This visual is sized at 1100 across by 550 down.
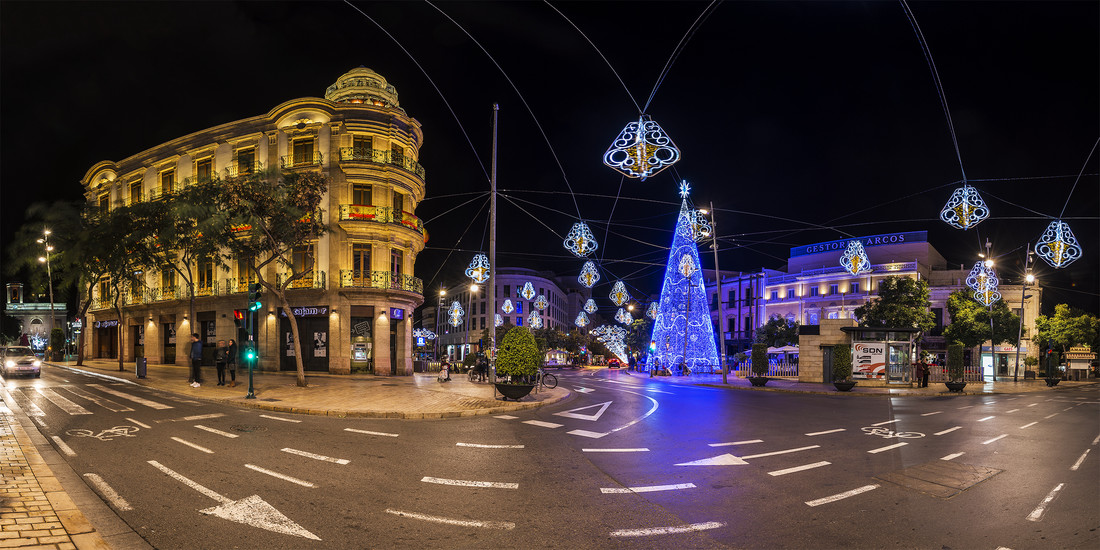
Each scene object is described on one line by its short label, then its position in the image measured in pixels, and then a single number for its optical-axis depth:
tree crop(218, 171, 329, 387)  20.84
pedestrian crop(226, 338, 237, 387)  21.33
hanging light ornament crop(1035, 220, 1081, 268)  17.36
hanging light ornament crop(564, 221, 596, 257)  19.88
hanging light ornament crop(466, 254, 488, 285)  26.13
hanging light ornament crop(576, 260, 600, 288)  26.30
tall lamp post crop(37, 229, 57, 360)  32.53
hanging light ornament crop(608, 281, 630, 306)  29.37
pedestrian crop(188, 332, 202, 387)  21.17
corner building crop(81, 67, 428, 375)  30.83
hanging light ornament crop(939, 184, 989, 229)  16.70
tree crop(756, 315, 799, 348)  60.31
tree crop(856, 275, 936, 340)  47.53
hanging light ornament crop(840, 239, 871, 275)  31.27
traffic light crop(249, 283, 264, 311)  18.56
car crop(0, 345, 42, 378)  24.28
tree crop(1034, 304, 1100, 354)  50.59
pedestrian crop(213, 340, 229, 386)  21.41
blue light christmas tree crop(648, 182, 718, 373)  36.12
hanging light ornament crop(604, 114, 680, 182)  11.89
